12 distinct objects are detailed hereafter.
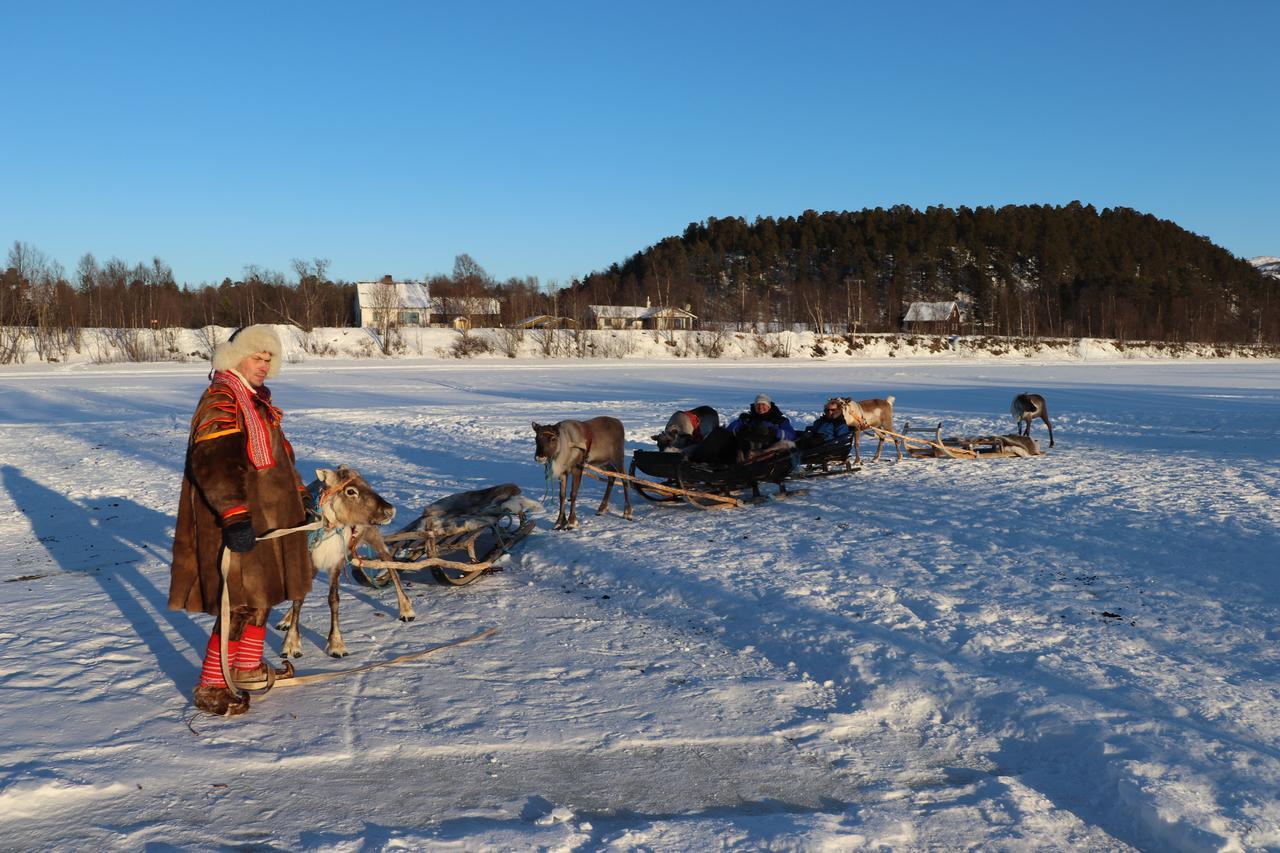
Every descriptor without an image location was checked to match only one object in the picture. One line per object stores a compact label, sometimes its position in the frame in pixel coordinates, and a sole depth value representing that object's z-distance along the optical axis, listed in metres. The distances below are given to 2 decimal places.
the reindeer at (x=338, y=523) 4.99
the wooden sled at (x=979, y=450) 12.75
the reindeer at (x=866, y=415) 12.03
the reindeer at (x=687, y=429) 10.10
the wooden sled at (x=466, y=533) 6.52
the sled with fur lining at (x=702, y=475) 9.25
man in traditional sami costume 3.98
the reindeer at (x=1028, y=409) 14.63
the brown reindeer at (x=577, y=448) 8.20
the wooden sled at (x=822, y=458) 10.70
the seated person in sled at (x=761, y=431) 9.83
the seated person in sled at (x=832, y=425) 11.48
